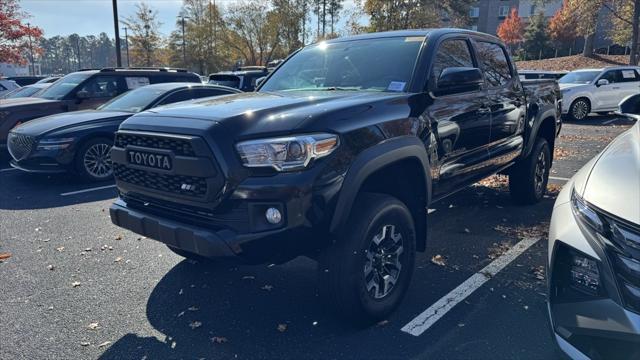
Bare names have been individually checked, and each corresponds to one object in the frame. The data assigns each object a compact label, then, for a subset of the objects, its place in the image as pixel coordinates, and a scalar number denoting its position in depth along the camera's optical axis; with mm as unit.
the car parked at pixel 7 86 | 18953
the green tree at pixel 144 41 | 38719
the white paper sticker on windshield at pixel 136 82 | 9883
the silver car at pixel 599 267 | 1896
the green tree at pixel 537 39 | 49125
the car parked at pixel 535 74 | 17556
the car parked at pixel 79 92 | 8742
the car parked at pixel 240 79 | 13328
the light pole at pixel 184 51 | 42500
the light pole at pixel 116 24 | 24141
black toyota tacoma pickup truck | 2658
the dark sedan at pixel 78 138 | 7129
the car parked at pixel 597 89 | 15777
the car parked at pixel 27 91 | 13469
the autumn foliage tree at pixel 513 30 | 59062
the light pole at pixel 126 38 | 39141
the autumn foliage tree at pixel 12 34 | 18469
